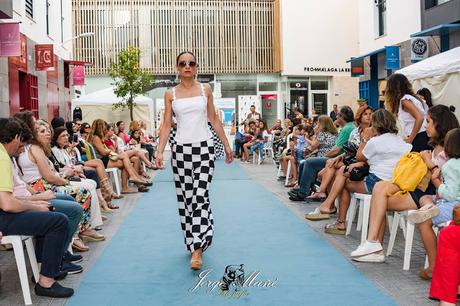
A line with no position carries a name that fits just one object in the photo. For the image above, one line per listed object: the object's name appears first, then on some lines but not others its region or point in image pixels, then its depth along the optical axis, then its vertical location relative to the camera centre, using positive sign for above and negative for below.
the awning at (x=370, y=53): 21.47 +2.30
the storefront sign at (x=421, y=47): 16.95 +1.90
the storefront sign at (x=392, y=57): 19.86 +1.92
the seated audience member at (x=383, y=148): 6.60 -0.32
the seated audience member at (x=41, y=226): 4.85 -0.79
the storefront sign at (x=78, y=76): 27.50 +2.09
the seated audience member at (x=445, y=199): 5.08 -0.67
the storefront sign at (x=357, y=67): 23.70 +1.96
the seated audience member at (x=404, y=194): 5.73 -0.71
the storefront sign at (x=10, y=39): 14.88 +2.04
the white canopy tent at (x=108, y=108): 22.41 +0.57
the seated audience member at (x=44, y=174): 5.91 -0.48
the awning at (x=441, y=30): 15.54 +2.21
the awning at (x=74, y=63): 26.83 +2.65
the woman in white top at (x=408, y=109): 7.16 +0.10
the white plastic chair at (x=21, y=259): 4.78 -1.04
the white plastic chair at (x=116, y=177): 11.68 -1.01
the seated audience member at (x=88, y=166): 8.14 -0.65
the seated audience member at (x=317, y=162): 9.34 -0.66
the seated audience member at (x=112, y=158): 11.38 -0.67
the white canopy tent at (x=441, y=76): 10.55 +0.72
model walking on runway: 5.88 -0.25
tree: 28.81 +2.33
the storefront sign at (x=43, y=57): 20.17 +2.18
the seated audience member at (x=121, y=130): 16.86 -0.19
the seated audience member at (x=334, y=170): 7.84 -0.70
